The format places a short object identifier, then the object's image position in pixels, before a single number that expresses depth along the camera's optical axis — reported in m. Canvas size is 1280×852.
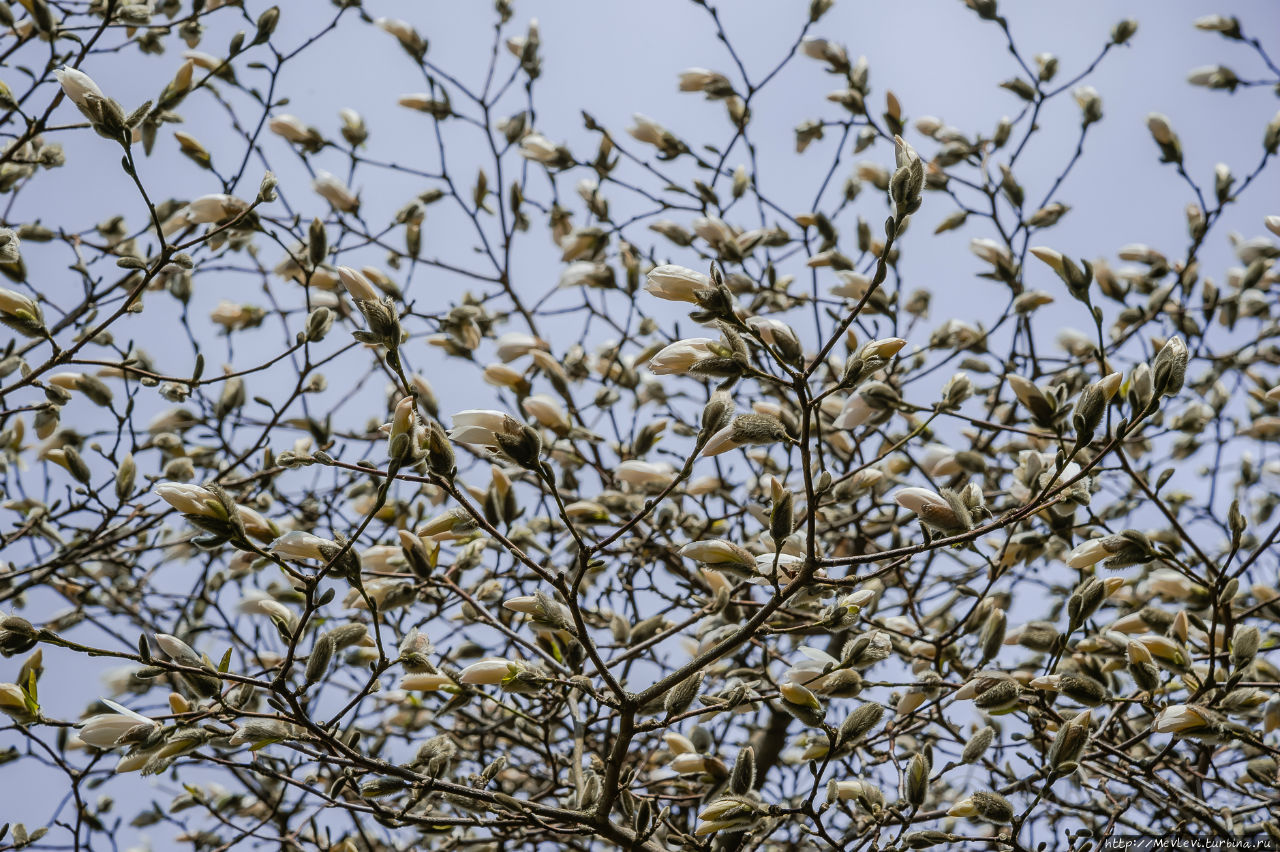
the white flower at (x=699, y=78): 5.61
